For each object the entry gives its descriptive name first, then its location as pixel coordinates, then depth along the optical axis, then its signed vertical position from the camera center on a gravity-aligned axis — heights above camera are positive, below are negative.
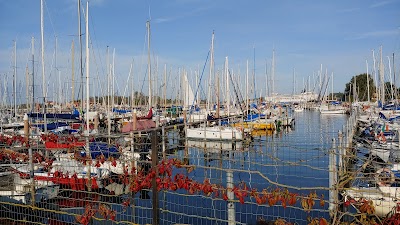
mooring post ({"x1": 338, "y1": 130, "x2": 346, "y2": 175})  5.25 -1.05
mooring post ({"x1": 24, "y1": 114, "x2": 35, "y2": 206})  7.58 -1.65
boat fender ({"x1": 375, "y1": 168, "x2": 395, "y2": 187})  6.30 -1.57
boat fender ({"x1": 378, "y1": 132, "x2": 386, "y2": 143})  21.95 -2.17
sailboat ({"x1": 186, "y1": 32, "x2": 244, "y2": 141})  27.17 -2.27
